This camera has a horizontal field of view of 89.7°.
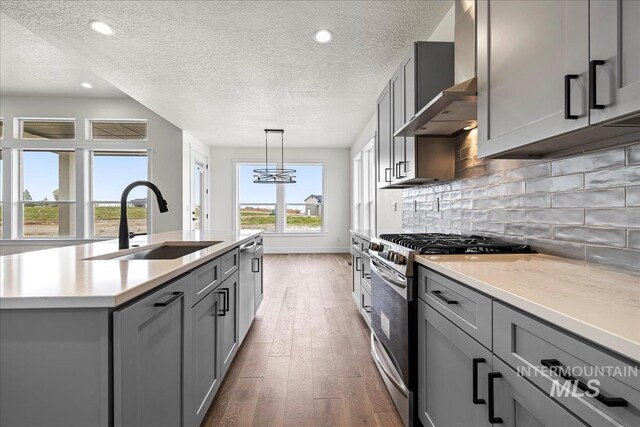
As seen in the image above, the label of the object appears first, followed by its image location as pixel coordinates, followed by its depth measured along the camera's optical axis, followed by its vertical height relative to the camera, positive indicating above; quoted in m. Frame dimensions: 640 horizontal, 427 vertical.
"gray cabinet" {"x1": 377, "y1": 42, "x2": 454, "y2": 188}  2.12 +0.76
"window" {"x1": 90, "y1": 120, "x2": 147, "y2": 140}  6.01 +1.57
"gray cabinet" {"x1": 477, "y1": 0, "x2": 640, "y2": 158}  0.82 +0.43
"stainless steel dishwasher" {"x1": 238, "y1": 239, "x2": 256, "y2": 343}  2.42 -0.61
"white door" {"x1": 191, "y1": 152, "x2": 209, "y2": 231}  6.74 +0.47
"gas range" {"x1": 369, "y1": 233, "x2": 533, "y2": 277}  1.52 -0.17
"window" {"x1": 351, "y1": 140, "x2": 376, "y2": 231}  5.82 +0.49
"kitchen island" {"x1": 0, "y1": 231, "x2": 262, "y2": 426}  0.83 -0.37
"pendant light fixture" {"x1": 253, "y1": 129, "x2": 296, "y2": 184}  6.02 +1.27
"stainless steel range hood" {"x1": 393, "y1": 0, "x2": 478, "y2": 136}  1.53 +0.57
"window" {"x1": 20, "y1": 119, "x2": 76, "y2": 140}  5.94 +1.54
